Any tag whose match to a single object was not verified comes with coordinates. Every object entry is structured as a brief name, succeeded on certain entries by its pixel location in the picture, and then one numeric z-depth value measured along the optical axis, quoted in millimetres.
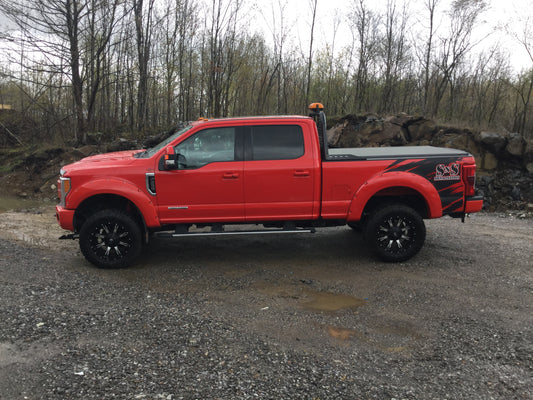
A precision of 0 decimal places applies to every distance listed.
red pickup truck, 5273
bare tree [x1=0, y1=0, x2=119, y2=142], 13734
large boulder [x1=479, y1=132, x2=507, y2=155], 12211
